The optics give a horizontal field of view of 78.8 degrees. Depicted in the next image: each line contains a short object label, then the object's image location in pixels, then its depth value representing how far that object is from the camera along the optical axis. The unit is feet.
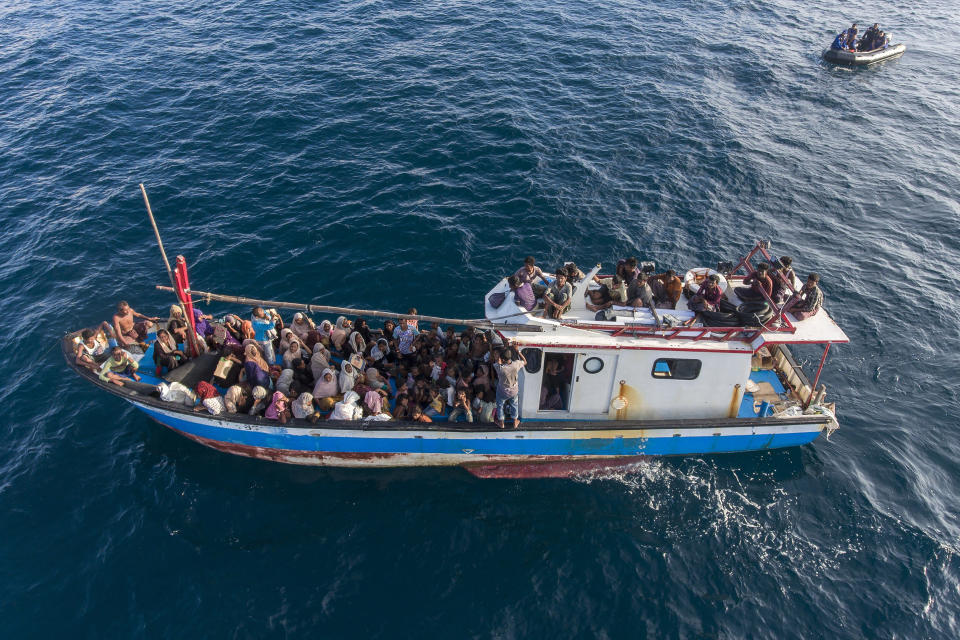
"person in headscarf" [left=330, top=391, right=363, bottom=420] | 51.70
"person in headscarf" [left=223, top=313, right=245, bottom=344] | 58.75
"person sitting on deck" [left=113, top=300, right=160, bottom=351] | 57.47
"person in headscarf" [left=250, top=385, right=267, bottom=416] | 51.98
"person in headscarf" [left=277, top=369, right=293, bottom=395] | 53.42
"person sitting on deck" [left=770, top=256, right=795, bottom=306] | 52.08
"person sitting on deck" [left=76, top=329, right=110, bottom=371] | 54.70
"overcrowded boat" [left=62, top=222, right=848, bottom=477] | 50.62
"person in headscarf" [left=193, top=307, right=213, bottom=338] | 59.11
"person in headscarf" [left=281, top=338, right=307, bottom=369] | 54.29
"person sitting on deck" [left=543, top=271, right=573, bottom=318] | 50.67
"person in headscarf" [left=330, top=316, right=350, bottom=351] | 56.95
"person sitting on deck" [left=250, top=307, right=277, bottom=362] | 57.88
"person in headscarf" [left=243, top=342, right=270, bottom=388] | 53.57
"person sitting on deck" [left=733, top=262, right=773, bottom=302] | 51.39
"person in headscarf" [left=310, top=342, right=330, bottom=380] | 53.93
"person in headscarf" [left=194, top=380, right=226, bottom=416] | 51.75
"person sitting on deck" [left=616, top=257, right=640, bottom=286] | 55.06
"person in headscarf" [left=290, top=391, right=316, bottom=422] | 51.67
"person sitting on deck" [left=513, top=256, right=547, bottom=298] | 53.47
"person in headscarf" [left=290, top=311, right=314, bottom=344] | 57.36
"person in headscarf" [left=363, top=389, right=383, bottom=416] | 52.24
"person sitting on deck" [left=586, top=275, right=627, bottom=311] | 52.85
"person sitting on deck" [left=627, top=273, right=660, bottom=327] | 52.49
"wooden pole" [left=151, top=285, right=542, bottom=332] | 48.93
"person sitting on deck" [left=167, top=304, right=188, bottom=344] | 58.34
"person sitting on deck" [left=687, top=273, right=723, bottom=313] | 52.34
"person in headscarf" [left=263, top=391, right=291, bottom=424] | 51.96
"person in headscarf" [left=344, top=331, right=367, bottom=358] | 56.59
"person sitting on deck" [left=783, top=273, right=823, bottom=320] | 50.03
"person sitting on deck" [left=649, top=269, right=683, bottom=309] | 53.52
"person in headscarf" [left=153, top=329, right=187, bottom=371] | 55.70
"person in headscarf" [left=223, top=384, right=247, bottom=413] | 52.42
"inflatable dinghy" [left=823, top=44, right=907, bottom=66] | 130.00
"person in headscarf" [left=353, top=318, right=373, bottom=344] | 57.93
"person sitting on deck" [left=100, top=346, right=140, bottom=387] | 53.72
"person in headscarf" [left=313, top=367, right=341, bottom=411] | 52.90
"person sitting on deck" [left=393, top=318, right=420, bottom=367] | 56.44
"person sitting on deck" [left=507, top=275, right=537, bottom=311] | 51.62
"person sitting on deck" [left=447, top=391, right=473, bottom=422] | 52.08
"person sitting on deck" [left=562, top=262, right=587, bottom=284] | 54.70
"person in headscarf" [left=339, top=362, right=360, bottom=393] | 52.60
